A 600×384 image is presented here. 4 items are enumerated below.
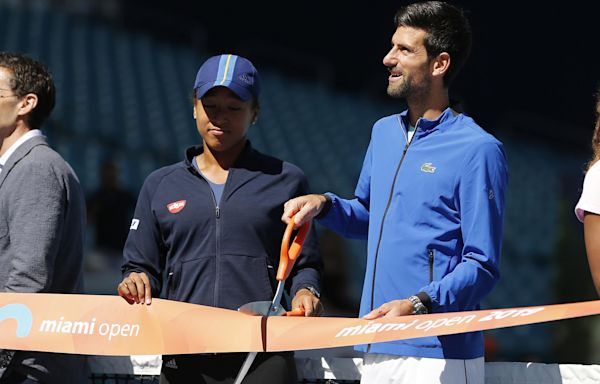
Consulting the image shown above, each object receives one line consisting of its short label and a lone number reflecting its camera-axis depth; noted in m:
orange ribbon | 5.26
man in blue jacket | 5.34
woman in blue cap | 5.96
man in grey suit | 6.01
